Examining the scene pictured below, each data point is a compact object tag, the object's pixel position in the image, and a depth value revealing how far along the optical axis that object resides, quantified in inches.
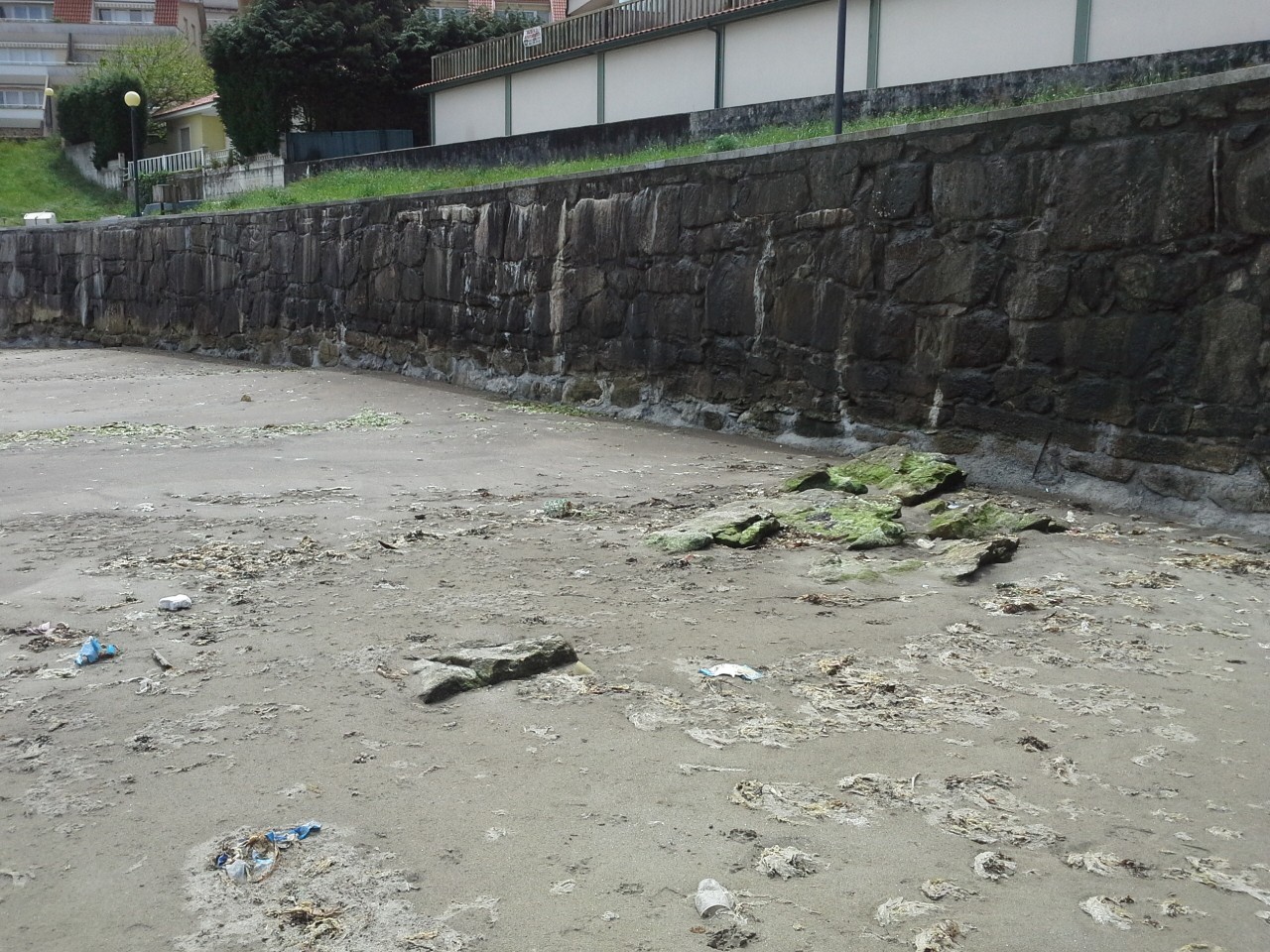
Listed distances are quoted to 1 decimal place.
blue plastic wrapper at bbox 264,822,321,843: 105.1
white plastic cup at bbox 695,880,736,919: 94.0
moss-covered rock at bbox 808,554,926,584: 189.0
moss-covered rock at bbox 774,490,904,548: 209.8
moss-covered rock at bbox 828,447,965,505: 244.5
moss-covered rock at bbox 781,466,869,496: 244.1
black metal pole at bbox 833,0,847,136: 379.8
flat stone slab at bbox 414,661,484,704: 136.6
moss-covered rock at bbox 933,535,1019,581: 188.5
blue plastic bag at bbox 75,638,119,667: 148.9
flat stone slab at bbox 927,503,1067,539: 211.9
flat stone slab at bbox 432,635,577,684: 142.3
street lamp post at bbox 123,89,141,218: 1021.1
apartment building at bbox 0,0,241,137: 2181.3
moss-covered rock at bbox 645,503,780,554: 208.1
